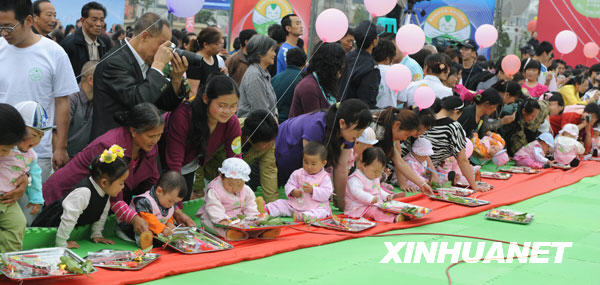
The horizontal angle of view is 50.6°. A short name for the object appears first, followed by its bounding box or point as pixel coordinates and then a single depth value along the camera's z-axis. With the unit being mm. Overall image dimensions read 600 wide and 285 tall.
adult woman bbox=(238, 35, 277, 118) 5324
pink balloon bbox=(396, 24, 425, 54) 5922
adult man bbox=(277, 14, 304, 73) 6609
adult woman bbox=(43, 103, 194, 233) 3496
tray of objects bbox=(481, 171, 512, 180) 6824
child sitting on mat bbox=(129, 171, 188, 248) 3597
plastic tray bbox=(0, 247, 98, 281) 2641
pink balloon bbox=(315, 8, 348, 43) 5168
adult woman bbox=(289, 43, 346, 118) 5273
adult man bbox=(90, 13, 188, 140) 3771
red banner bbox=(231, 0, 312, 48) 8758
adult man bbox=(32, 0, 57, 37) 5121
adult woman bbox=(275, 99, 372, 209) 4590
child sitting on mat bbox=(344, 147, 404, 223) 4668
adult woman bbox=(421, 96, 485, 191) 6004
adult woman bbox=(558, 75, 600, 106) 9617
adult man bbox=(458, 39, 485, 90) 8859
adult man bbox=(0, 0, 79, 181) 3400
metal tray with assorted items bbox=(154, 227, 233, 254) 3467
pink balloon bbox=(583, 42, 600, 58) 10352
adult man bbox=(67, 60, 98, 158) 4281
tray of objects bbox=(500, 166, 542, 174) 7273
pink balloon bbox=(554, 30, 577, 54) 9328
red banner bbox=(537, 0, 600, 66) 11352
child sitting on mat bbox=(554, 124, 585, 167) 7930
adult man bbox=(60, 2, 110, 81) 5180
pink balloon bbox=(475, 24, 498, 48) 7832
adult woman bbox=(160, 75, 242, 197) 4020
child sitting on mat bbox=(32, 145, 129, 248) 3270
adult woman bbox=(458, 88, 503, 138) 6785
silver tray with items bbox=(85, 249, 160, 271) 3033
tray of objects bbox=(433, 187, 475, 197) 5734
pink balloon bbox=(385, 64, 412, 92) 5602
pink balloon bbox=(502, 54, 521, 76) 7809
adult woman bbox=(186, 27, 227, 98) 5406
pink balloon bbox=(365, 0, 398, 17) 5384
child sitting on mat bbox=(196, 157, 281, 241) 3861
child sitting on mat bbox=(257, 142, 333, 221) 4492
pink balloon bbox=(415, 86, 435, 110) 5766
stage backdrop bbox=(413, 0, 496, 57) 10367
